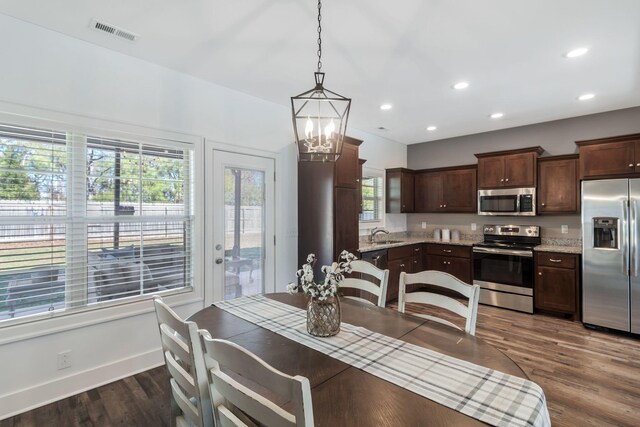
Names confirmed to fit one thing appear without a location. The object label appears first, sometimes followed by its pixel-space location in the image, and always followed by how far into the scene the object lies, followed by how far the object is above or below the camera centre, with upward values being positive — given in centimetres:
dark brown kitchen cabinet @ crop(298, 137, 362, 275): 387 +9
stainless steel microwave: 469 +20
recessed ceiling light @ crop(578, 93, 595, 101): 366 +138
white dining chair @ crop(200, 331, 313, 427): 76 -47
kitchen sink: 536 -46
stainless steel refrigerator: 359 -46
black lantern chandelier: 182 +42
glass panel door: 337 -11
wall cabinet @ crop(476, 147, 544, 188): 467 +71
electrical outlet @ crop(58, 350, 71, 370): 242 -109
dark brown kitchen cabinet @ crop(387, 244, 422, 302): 485 -76
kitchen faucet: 542 -28
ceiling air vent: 230 +138
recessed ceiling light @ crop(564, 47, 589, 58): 264 +137
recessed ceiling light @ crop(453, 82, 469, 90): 334 +138
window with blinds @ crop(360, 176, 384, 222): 550 +28
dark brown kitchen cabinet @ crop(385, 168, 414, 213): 579 +46
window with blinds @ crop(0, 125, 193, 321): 227 -2
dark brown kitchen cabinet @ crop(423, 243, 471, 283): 508 -73
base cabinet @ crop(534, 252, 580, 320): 408 -90
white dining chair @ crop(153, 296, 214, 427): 113 -59
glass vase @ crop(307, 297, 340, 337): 163 -52
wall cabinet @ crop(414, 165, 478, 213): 546 +45
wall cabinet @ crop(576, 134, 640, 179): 371 +69
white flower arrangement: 159 -35
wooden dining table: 99 -62
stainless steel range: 443 -76
